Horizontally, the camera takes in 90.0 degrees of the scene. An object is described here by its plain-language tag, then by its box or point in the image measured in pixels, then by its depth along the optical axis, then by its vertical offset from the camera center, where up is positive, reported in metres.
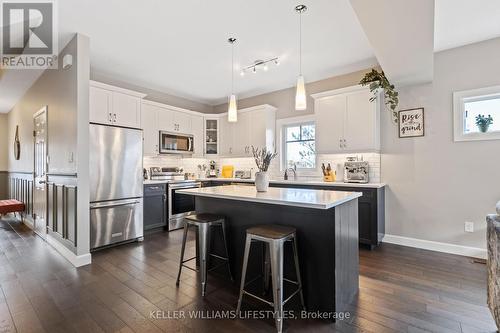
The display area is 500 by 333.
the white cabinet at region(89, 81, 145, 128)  3.70 +0.97
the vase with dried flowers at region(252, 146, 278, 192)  2.61 -0.13
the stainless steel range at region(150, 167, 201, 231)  4.69 -0.60
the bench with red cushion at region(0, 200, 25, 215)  4.96 -0.78
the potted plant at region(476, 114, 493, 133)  3.20 +0.55
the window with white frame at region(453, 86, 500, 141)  3.20 +0.67
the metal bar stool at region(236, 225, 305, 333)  1.82 -0.68
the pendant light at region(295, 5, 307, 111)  2.49 +0.74
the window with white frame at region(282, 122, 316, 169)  4.86 +0.42
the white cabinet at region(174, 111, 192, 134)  5.29 +0.96
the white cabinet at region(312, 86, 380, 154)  3.87 +0.73
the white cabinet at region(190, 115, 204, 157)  5.66 +0.78
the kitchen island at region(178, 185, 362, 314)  1.96 -0.60
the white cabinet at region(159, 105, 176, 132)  4.98 +0.97
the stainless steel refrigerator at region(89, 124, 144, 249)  3.51 -0.27
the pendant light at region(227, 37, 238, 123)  3.02 +0.70
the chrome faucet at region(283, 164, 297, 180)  4.91 -0.10
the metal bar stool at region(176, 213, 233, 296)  2.36 -0.65
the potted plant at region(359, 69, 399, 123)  3.66 +1.17
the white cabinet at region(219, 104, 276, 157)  5.11 +0.76
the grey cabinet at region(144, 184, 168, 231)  4.33 -0.70
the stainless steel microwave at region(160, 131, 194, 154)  5.02 +0.50
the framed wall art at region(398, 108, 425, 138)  3.65 +0.64
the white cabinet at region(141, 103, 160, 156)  4.74 +0.72
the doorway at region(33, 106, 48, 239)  4.07 -0.09
